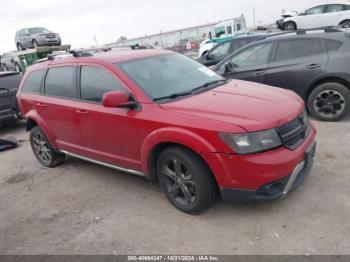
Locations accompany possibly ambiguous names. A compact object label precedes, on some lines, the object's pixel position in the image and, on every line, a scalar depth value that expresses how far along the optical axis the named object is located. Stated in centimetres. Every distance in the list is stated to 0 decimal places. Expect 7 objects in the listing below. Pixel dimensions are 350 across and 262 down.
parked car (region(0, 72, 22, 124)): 881
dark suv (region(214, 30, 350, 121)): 614
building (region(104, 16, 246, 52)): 3675
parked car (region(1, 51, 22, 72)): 2224
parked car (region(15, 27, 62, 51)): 2238
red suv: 331
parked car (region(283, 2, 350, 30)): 1805
